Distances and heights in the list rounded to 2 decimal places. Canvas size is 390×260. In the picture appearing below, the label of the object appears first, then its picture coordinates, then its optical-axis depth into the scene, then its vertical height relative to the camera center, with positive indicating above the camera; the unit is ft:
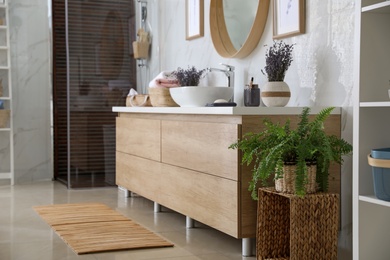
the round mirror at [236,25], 12.58 +1.52
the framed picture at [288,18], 11.36 +1.45
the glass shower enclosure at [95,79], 18.11 +0.54
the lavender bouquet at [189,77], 13.69 +0.45
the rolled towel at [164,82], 14.74 +0.38
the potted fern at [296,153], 9.22 -0.79
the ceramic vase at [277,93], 11.00 +0.09
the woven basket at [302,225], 9.27 -1.85
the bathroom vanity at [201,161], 10.15 -1.14
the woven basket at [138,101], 15.88 -0.06
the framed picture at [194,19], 15.30 +1.91
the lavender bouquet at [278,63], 11.14 +0.61
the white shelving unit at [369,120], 8.42 -0.28
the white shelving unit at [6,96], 19.36 +0.08
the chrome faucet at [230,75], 13.46 +0.49
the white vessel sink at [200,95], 12.27 +0.07
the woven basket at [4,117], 19.21 -0.54
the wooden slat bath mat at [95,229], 11.07 -2.48
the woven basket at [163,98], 14.46 +0.01
